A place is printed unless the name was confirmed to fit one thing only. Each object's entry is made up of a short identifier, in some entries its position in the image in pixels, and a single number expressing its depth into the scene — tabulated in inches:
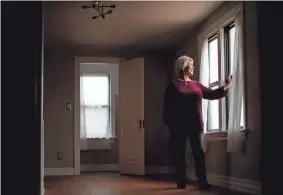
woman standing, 183.6
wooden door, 290.8
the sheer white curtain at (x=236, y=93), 177.2
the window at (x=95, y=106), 345.7
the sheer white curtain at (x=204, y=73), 224.7
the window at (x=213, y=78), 218.4
